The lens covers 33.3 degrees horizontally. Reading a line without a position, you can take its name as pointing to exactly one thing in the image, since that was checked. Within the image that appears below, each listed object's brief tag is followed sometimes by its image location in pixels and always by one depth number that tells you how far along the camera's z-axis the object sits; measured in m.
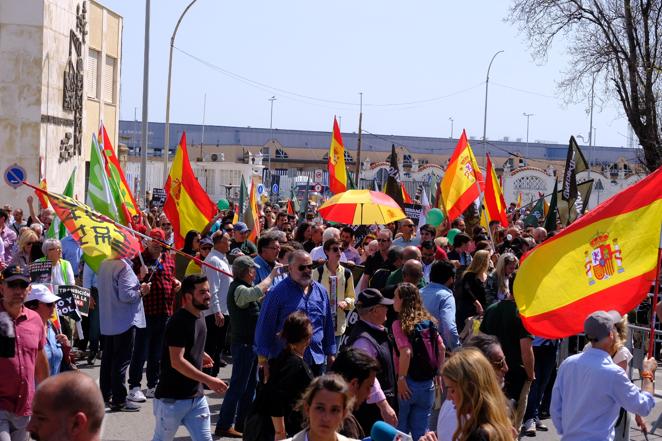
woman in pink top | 8.28
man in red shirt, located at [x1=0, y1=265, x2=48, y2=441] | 7.14
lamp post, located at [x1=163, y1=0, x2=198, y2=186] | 33.84
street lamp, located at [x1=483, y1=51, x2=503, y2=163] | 56.41
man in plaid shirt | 11.84
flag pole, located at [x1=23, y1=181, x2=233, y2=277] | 10.57
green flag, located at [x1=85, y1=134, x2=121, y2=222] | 12.48
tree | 25.28
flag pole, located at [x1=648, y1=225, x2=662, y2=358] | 6.95
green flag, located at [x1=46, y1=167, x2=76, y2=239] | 15.93
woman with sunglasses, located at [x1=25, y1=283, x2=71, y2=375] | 8.01
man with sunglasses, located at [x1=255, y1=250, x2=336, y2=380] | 8.62
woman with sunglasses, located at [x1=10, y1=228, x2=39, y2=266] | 12.98
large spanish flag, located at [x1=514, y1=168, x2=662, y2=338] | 7.36
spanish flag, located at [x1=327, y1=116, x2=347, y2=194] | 23.78
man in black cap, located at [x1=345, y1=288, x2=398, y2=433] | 7.21
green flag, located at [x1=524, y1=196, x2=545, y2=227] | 25.75
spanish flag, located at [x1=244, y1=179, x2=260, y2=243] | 19.22
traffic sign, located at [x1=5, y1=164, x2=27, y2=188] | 19.22
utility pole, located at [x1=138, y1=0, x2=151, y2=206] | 28.59
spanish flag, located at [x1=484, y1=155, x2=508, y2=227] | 21.11
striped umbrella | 16.55
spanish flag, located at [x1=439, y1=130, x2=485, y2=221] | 19.14
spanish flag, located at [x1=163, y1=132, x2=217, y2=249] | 15.87
